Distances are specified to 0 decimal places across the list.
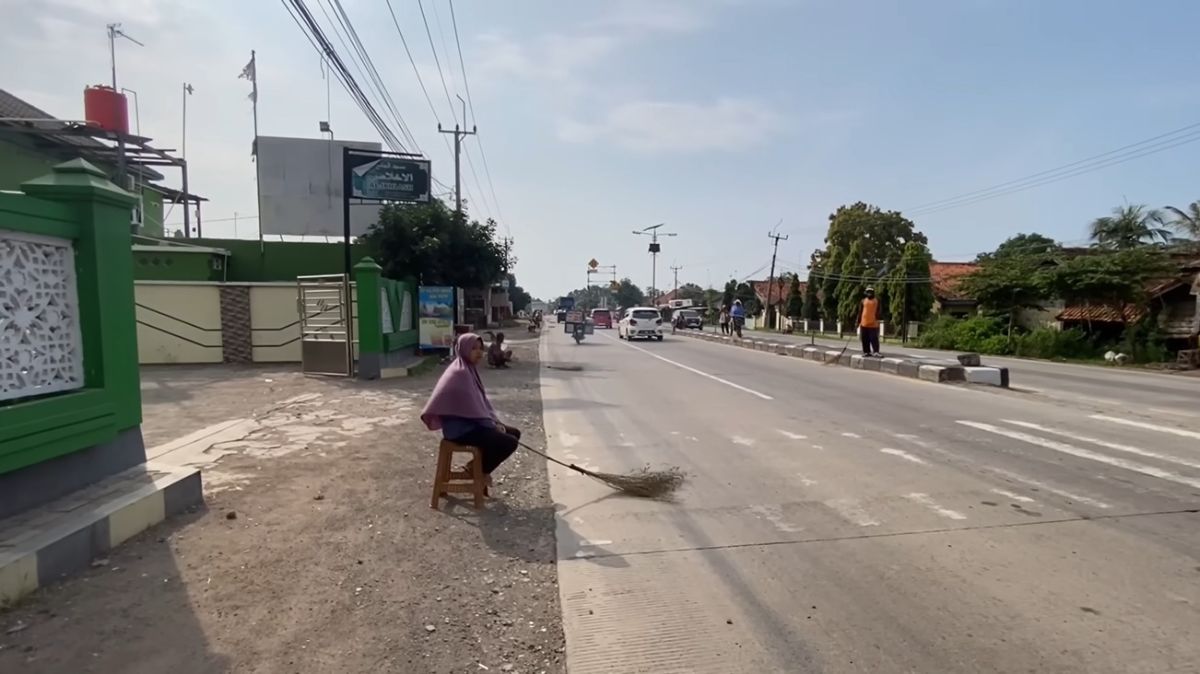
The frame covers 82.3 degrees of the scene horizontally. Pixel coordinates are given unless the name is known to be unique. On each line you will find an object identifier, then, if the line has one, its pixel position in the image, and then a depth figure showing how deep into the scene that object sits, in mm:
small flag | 31797
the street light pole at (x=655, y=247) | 67125
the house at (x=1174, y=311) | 22359
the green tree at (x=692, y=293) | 119969
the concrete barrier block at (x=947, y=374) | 13831
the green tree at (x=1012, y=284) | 26703
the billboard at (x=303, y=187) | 35781
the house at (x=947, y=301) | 43906
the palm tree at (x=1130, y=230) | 36781
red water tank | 26219
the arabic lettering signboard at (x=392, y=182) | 27391
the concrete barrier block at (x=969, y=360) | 15570
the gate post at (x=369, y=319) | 13805
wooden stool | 5461
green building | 21672
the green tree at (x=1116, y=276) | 23578
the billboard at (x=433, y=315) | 17906
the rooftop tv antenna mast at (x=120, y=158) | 25602
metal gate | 14016
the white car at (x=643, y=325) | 33688
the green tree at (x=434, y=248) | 23016
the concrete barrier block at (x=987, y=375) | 13492
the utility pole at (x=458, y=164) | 34188
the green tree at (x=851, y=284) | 48094
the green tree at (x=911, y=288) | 40281
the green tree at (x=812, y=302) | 60219
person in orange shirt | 17469
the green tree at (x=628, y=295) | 142875
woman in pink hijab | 5488
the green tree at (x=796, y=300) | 63562
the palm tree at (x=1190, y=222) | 34062
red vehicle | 58281
